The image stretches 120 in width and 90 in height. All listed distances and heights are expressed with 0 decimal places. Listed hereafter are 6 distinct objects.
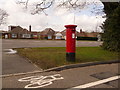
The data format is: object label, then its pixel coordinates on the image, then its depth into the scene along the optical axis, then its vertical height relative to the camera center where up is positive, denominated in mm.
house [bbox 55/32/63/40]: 67625 +2386
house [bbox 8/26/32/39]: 60344 +3551
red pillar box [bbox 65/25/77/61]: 6272 -83
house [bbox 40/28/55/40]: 69762 +4102
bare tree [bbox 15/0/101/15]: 9844 +2611
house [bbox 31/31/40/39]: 65169 +2834
